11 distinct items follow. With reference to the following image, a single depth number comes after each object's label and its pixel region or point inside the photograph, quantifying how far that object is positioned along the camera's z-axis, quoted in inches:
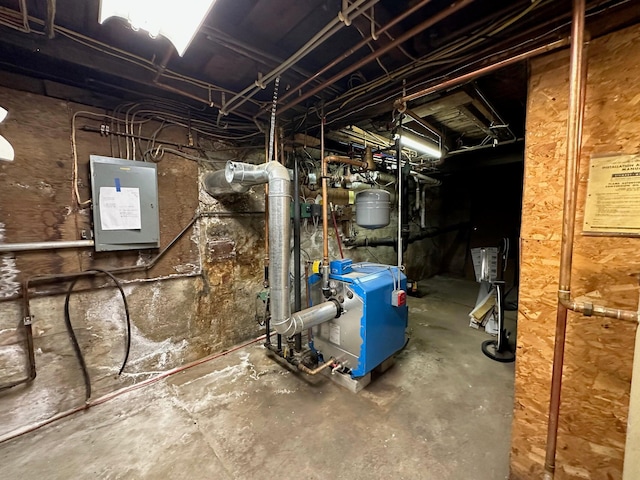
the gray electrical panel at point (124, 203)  75.4
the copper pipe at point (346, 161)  94.6
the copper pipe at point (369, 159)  116.1
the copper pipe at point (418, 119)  73.9
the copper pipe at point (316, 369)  84.4
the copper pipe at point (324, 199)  89.0
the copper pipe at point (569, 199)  39.3
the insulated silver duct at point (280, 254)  75.9
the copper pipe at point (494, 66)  42.9
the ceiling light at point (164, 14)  39.4
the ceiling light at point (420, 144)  109.2
